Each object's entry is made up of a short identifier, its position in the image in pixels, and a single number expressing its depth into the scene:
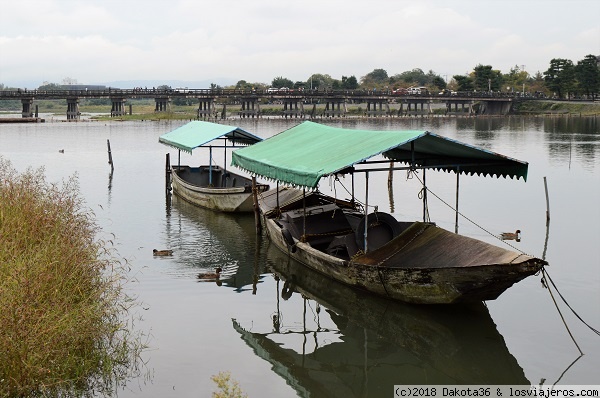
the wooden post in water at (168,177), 31.76
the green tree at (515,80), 145.88
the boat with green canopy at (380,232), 13.38
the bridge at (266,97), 102.31
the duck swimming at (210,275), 17.92
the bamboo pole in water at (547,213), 24.75
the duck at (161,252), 20.14
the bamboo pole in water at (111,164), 42.28
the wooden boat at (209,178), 26.16
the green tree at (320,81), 183.75
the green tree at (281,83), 183.38
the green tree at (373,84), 176.93
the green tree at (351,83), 166.50
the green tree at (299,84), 172.30
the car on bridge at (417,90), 140.52
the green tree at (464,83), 133.62
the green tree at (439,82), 150.74
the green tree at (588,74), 111.94
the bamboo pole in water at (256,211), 22.80
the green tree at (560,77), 115.94
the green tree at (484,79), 134.88
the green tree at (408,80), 188.35
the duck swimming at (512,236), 22.22
